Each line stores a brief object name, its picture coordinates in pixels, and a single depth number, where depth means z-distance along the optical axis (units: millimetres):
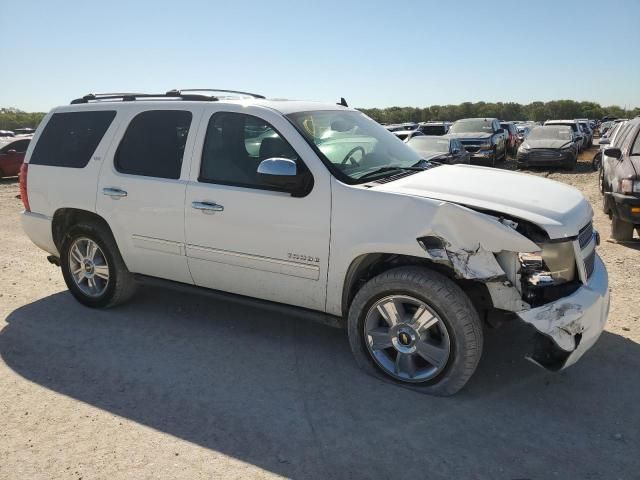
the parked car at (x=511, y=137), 23689
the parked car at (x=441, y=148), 13000
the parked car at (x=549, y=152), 17766
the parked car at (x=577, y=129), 22553
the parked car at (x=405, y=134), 17781
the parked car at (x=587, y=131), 27072
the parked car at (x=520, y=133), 26059
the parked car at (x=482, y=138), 18234
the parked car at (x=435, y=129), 22266
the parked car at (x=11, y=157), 16875
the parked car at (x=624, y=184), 7082
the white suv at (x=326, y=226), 3338
